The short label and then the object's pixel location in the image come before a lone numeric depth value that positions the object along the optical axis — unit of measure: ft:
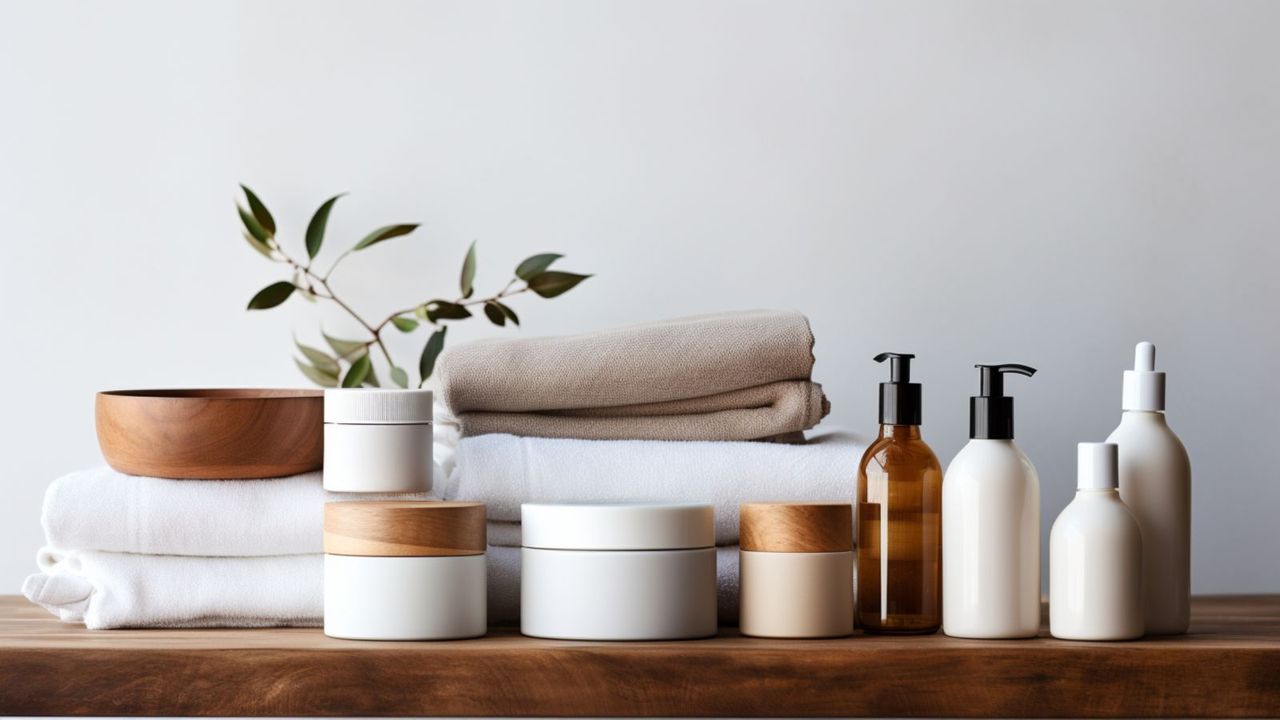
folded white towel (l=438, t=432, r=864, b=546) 5.35
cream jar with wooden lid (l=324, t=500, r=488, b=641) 5.08
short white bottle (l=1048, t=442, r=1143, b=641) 5.07
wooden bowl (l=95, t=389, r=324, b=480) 5.26
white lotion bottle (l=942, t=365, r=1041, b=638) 5.13
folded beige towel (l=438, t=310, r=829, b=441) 5.46
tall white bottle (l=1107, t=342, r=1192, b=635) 5.22
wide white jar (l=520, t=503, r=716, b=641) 5.07
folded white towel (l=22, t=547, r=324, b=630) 5.28
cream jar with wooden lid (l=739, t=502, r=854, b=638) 5.15
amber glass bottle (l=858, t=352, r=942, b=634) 5.26
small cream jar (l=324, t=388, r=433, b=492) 5.19
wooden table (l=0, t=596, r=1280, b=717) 4.97
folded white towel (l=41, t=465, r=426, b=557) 5.25
